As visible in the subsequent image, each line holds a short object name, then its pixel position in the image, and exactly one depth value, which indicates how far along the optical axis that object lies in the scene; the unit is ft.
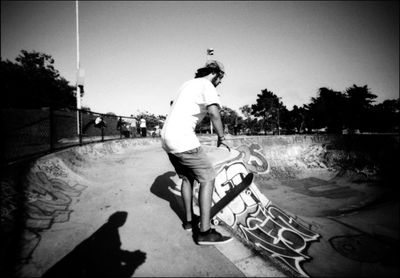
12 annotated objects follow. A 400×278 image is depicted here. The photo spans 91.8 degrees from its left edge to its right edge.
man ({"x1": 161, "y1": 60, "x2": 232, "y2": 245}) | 6.47
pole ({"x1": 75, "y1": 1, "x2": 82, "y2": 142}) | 43.39
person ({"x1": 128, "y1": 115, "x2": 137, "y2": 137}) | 55.21
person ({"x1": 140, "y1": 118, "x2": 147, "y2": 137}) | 52.21
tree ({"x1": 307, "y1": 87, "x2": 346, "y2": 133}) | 162.61
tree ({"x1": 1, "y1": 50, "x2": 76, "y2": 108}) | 90.07
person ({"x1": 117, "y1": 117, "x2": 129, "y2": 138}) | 46.65
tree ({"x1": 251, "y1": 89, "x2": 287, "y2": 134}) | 222.07
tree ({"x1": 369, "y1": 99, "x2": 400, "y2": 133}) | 156.76
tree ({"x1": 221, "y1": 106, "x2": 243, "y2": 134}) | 234.21
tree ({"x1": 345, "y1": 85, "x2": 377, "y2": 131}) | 155.53
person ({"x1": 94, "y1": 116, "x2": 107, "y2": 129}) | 33.80
